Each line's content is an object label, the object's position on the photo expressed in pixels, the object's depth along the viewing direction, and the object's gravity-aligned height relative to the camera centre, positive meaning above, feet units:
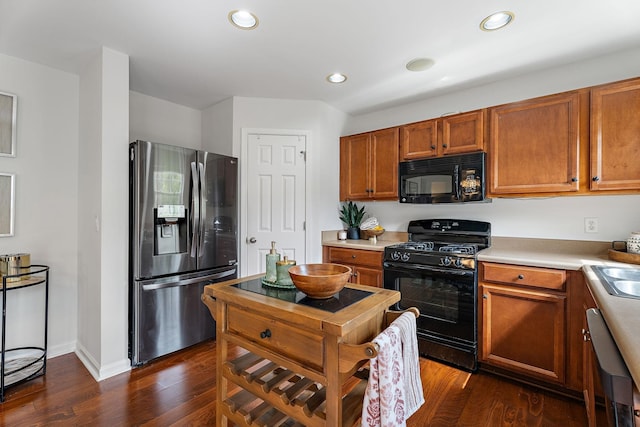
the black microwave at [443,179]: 8.48 +1.06
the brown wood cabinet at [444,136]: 8.57 +2.38
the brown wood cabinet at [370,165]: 10.21 +1.75
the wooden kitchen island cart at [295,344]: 3.64 -1.72
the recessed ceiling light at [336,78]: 8.73 +4.02
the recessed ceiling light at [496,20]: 5.92 +3.92
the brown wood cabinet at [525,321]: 6.58 -2.45
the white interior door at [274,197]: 10.34 +0.60
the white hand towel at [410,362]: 3.74 -1.91
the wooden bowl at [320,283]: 4.12 -0.95
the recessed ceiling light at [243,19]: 5.97 +3.97
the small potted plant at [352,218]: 11.51 -0.14
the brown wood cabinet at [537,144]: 7.23 +1.80
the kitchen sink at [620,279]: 4.67 -1.14
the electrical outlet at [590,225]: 7.70 -0.26
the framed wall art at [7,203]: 7.57 +0.27
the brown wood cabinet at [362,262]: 9.46 -1.58
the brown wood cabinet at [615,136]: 6.57 +1.76
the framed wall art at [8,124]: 7.57 +2.26
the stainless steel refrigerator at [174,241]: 7.71 -0.76
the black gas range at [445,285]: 7.64 -1.92
